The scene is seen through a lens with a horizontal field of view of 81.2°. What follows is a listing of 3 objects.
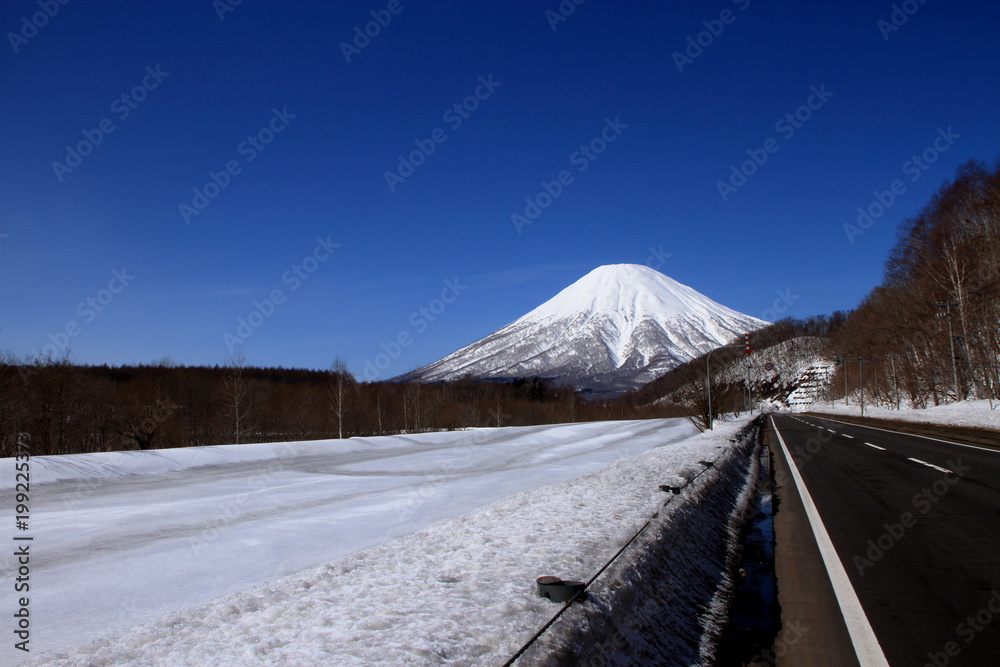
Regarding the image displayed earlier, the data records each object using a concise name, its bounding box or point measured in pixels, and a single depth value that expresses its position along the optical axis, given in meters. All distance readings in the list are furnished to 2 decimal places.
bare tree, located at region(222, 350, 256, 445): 33.03
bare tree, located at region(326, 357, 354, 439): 40.08
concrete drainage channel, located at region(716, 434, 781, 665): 4.29
